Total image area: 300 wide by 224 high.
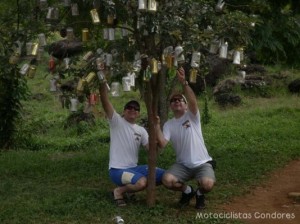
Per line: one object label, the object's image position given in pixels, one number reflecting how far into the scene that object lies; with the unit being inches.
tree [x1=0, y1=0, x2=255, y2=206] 217.9
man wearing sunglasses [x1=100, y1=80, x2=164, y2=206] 250.5
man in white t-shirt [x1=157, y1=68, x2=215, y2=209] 250.5
